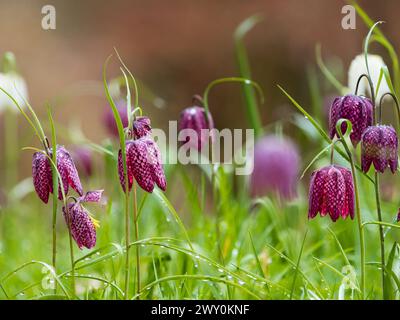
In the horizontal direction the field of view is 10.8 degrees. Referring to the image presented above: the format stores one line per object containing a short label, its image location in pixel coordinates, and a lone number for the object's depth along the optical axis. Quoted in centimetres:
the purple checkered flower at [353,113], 149
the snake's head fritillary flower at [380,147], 147
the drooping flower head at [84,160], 208
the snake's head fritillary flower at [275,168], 183
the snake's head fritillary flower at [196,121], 167
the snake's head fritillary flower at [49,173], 148
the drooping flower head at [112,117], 194
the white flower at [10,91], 186
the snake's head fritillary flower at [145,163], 147
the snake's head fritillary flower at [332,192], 148
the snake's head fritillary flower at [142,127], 149
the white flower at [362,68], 173
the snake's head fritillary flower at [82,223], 149
